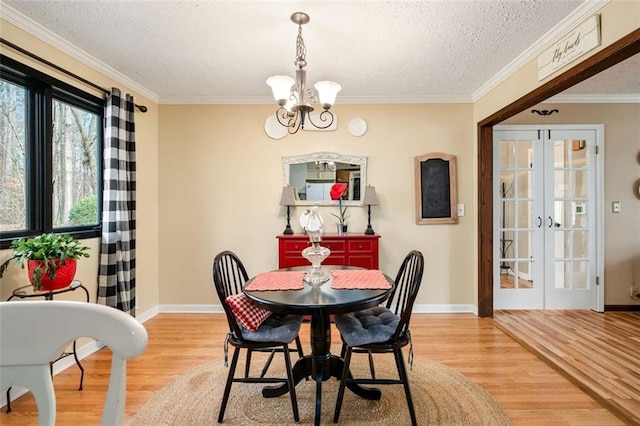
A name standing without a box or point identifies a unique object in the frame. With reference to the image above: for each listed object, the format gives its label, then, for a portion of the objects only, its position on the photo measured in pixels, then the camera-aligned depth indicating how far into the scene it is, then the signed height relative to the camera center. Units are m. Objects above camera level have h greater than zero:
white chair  0.64 -0.25
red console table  3.37 -0.38
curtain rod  2.07 +1.07
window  2.16 +0.44
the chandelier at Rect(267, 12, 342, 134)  2.03 +0.79
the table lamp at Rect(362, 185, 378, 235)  3.53 +0.15
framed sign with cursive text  1.93 +1.07
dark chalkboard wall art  3.69 +0.26
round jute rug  1.83 -1.16
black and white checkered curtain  2.83 -0.01
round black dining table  1.62 -0.48
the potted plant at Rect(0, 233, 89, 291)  1.96 -0.28
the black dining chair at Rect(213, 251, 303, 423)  1.82 -0.71
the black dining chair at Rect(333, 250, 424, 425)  1.77 -0.70
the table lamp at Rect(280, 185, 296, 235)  3.54 +0.16
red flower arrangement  3.39 +0.18
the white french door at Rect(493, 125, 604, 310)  3.65 -0.01
